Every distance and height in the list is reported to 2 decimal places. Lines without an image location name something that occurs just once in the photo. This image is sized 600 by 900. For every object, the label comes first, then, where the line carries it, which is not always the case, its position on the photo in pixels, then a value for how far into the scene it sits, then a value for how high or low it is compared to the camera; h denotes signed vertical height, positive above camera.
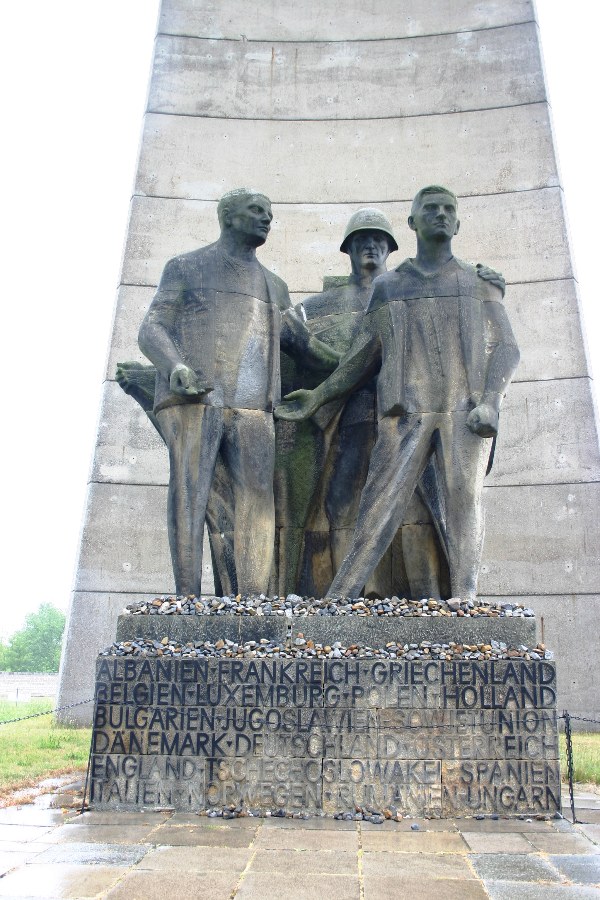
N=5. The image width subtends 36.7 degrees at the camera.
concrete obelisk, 10.80 +7.49
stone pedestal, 5.02 +0.23
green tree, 64.94 +8.41
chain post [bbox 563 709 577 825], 5.25 +0.21
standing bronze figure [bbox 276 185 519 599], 5.93 +2.56
